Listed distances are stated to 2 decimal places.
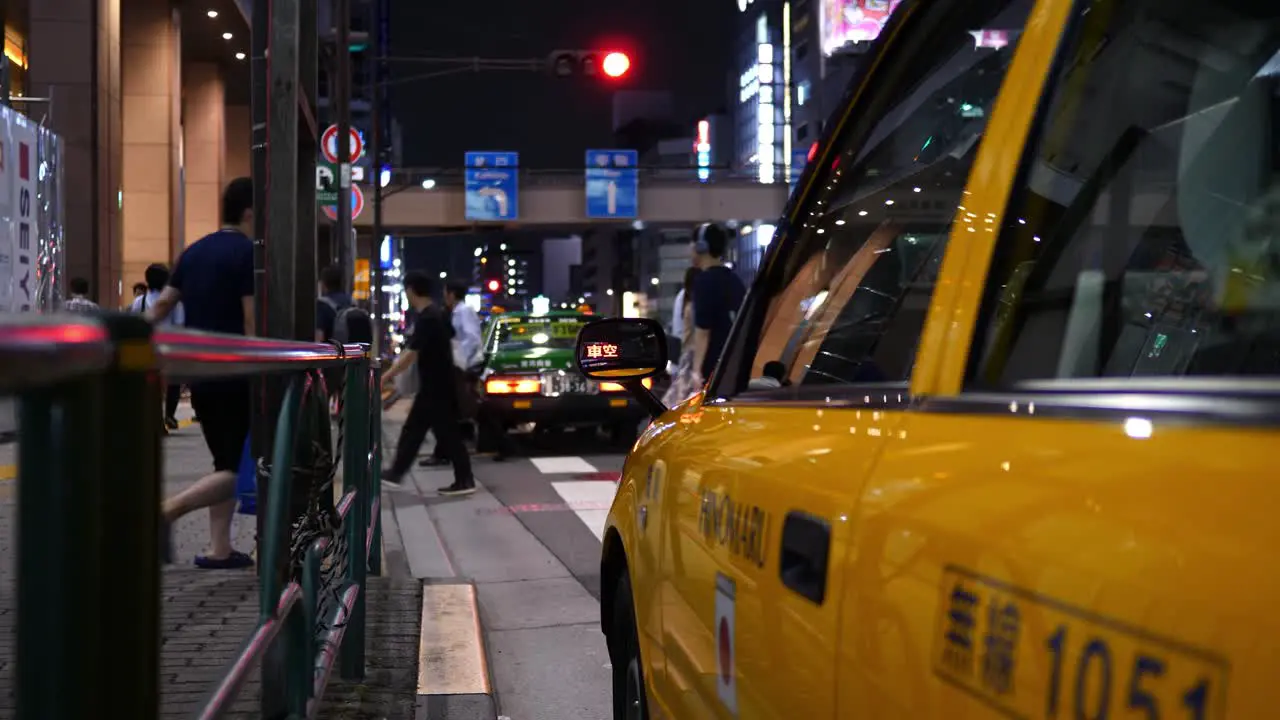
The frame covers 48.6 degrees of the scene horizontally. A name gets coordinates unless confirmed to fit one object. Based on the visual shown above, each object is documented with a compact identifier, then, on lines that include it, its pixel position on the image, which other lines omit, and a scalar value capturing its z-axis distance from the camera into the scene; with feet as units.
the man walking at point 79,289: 56.26
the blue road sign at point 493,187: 145.18
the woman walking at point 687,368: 30.92
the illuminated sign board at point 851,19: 221.05
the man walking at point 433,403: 37.24
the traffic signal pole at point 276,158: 18.44
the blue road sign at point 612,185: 146.51
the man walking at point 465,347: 47.93
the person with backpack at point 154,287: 46.16
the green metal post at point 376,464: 19.54
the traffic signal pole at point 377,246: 80.28
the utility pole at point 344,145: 60.34
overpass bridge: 150.30
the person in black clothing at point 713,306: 29.76
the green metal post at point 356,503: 15.48
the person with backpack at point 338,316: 42.16
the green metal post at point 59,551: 3.67
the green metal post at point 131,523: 3.92
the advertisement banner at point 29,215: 35.19
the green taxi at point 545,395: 46.85
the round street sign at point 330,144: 60.95
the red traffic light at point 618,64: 61.82
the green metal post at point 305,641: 9.32
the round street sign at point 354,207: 60.97
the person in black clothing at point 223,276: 22.45
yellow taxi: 3.58
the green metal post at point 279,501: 8.49
